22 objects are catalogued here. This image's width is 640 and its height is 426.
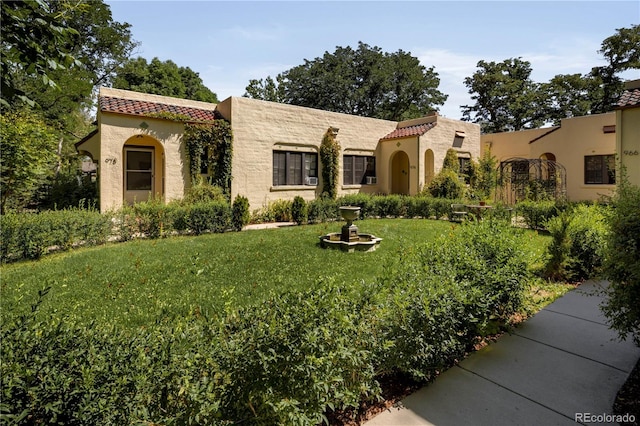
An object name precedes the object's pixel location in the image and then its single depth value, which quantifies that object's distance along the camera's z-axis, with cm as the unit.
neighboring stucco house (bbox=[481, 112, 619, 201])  1792
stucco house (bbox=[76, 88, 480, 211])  1210
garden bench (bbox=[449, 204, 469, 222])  1444
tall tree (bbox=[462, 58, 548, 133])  3700
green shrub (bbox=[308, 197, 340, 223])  1427
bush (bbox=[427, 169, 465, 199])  1748
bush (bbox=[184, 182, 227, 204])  1278
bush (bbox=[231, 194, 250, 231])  1219
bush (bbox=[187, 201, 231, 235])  1105
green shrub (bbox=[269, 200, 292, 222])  1511
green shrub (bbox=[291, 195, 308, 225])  1373
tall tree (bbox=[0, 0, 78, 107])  237
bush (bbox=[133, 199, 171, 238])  1030
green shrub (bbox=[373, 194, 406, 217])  1585
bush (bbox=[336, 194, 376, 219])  1518
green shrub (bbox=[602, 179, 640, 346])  343
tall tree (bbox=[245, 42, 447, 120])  3934
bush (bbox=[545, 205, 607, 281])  676
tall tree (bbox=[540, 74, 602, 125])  3281
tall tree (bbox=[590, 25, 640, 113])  2933
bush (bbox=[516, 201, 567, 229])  1209
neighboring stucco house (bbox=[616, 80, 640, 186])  1170
